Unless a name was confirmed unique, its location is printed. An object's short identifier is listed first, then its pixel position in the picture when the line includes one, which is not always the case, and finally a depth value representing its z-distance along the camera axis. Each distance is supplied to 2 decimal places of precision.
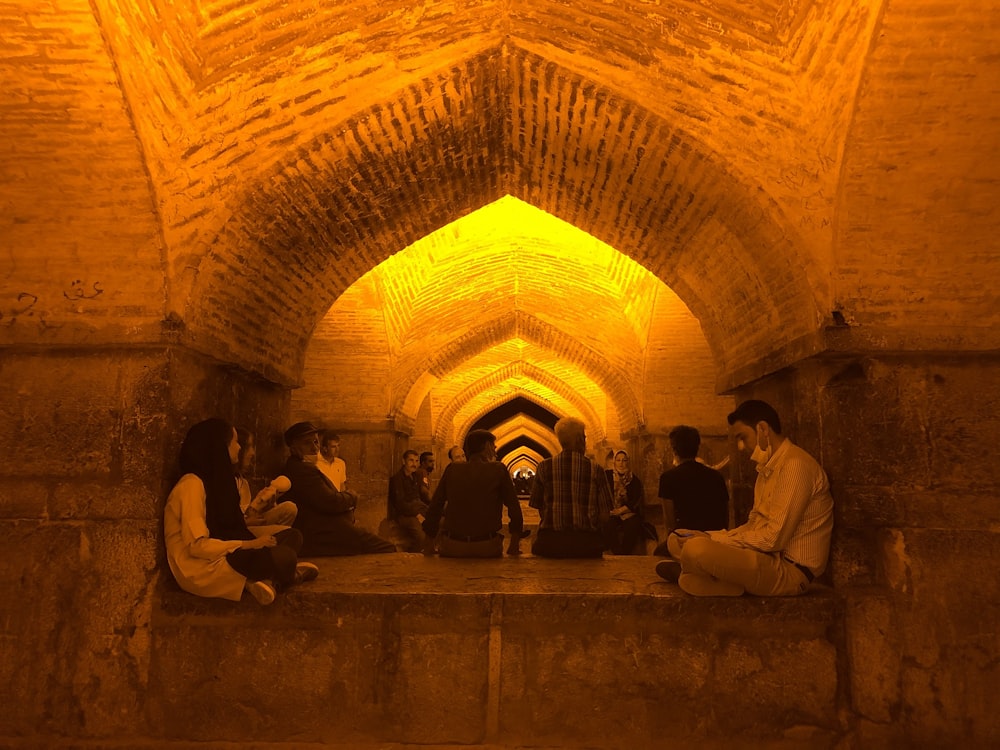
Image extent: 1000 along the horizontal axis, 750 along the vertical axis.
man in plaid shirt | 4.57
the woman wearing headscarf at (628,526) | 5.94
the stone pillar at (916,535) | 3.32
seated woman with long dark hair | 3.27
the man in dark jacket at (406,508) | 6.30
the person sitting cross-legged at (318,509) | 4.57
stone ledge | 3.33
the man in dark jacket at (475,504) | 4.54
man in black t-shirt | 4.42
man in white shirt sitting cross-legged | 3.25
